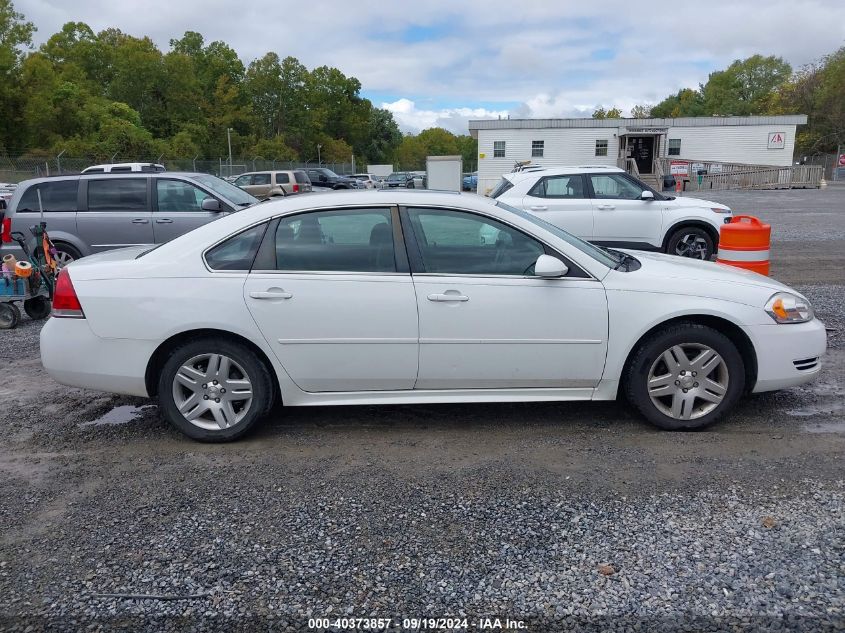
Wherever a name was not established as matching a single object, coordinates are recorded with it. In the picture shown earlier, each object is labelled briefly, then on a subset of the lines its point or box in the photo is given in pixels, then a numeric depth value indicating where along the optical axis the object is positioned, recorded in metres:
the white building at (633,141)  41.56
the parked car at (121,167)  15.34
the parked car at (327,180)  39.20
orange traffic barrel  6.78
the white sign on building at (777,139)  43.53
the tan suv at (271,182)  30.43
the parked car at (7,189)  22.94
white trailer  40.06
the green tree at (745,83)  95.88
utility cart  7.83
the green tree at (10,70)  53.44
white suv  10.59
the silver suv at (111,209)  9.93
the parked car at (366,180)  43.43
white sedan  4.31
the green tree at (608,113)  113.83
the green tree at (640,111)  117.62
